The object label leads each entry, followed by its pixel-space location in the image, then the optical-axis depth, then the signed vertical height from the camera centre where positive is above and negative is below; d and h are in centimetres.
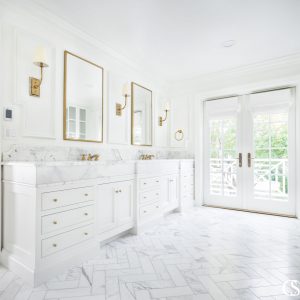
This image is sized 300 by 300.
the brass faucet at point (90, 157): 293 -4
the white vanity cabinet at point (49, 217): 181 -56
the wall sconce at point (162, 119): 464 +73
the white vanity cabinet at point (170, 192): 364 -65
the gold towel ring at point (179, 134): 484 +41
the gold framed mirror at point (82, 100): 282 +73
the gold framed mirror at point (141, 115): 395 +72
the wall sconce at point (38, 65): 226 +91
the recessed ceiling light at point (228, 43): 317 +160
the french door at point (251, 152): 389 +4
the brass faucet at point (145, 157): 401 -5
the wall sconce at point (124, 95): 346 +92
